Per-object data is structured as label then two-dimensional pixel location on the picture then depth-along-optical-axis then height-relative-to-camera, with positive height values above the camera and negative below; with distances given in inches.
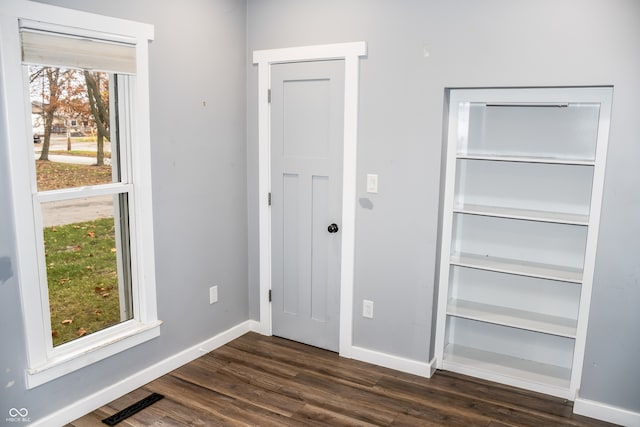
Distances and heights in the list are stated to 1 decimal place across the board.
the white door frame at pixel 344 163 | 129.0 -6.7
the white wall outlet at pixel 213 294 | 142.3 -43.9
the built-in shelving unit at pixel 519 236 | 118.0 -23.2
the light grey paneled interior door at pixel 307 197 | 134.3 -16.3
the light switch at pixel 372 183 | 129.8 -11.0
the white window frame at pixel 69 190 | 91.1 -12.5
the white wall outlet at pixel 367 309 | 136.0 -44.9
